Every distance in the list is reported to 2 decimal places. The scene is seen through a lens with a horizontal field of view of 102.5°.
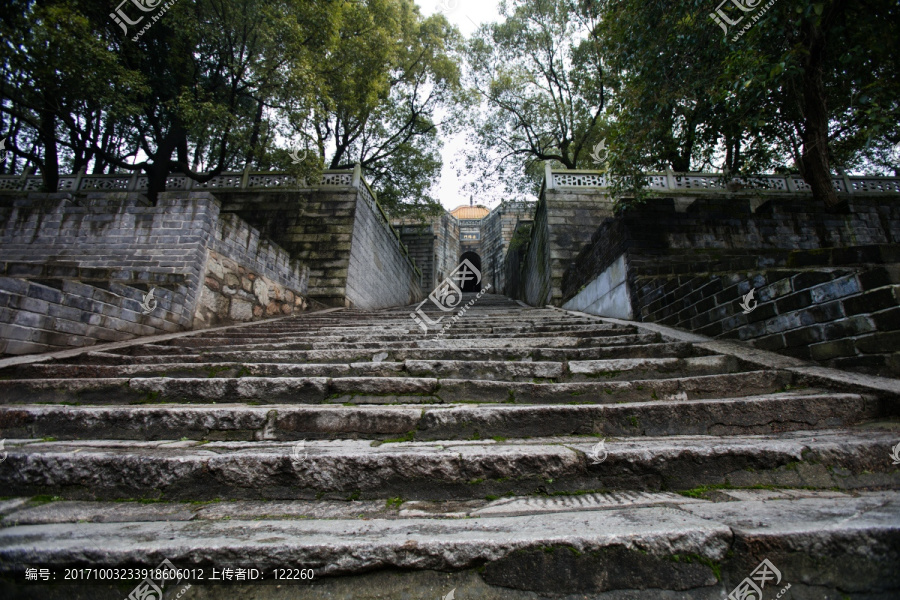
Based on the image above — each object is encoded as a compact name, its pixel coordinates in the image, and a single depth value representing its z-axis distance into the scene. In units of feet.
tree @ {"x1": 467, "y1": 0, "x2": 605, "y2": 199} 38.40
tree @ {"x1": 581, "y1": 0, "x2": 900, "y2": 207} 13.73
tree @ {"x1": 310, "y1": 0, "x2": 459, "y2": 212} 32.30
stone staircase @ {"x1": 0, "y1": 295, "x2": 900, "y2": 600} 3.63
